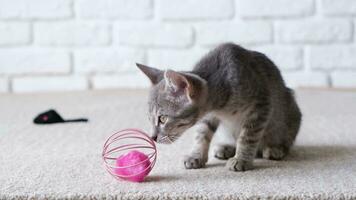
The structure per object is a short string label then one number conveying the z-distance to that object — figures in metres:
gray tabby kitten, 1.27
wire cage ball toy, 1.17
